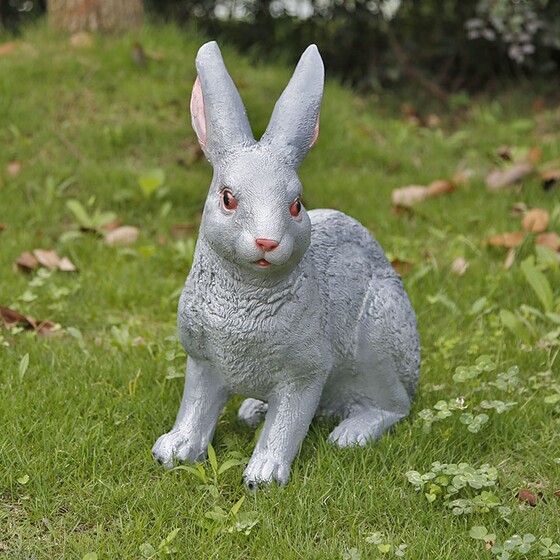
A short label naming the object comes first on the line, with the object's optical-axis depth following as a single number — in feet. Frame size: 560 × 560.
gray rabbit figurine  9.20
